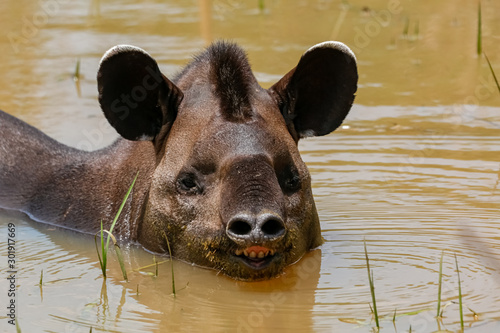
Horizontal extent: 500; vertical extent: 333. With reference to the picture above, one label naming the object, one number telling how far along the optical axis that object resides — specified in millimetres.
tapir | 15031
